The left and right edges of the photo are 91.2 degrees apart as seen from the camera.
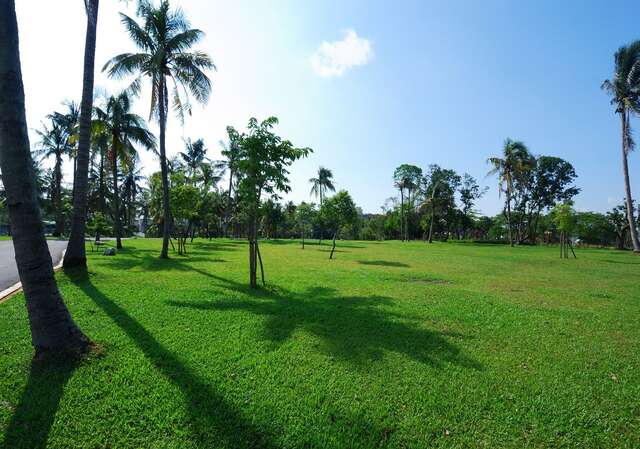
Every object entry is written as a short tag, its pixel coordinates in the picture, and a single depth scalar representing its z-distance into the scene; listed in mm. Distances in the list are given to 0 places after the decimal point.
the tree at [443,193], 48656
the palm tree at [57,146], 34000
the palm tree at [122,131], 18672
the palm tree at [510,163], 36250
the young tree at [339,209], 23375
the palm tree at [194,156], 39781
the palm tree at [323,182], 48656
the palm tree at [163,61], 13367
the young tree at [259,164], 7957
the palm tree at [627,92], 24234
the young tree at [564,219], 21141
